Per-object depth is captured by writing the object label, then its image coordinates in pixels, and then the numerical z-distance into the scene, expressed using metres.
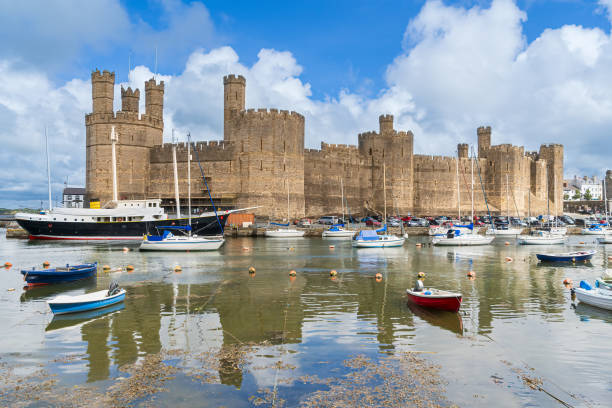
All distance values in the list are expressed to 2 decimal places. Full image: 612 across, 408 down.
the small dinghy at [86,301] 11.17
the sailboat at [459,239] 32.41
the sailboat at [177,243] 27.55
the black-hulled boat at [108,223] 37.09
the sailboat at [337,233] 37.92
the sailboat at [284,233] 38.84
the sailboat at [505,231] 40.55
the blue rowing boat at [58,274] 15.26
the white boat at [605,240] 36.16
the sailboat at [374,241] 29.98
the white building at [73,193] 100.31
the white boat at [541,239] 34.31
